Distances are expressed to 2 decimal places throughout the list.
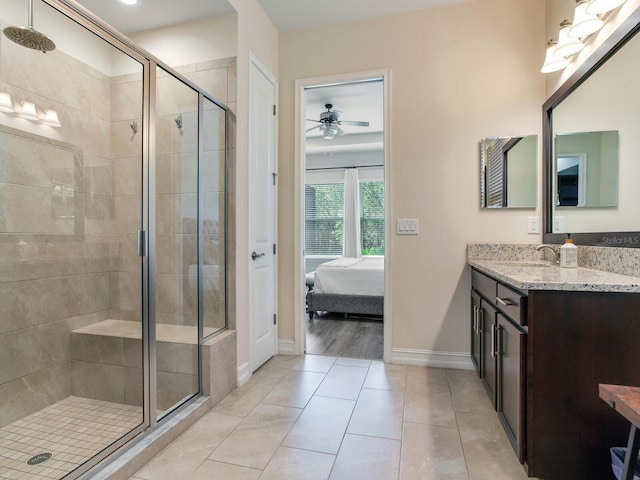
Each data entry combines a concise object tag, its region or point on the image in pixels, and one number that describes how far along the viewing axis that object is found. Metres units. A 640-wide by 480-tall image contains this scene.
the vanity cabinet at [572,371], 1.34
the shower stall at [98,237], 1.88
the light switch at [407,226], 2.86
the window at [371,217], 6.95
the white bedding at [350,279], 4.31
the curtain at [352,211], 6.99
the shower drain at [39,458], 1.62
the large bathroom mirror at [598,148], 1.63
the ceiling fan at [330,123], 4.70
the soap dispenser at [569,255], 2.03
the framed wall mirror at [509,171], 2.66
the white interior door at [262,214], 2.67
